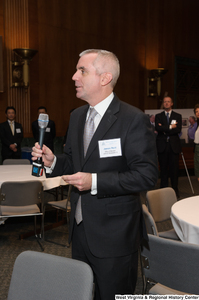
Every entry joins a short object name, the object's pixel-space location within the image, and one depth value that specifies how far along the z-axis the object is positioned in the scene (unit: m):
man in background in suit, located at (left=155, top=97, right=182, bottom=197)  6.29
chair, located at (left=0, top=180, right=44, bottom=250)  3.58
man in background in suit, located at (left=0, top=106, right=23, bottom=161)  6.66
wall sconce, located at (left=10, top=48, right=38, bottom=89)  7.78
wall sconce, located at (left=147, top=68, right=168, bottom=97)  11.07
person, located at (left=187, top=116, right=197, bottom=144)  7.93
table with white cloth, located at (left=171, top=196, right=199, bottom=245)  2.16
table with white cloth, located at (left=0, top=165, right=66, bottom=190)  3.94
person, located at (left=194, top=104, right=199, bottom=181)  5.82
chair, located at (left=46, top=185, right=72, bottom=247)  4.01
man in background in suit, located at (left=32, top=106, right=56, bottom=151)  7.47
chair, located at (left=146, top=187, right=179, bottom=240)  2.93
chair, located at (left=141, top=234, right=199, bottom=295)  1.60
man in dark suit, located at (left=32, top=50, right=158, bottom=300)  1.54
